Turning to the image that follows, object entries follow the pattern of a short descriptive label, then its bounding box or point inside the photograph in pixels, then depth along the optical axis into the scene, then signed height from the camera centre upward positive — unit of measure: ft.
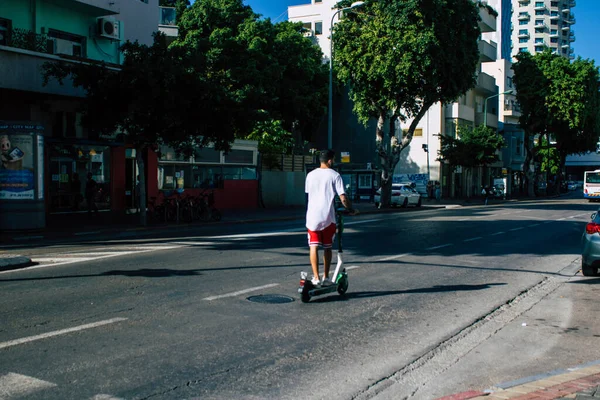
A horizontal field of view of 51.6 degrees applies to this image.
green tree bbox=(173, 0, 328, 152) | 136.56 +29.18
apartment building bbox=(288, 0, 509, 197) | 179.52 +17.39
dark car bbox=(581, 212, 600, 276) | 33.71 -3.73
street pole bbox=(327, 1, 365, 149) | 106.61 +12.59
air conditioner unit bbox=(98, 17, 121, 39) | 80.69 +19.90
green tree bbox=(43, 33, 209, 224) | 64.59 +9.03
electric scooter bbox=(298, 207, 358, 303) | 25.89 -4.49
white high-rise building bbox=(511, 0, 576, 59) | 472.85 +117.54
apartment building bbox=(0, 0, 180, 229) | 58.18 +9.11
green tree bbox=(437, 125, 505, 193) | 160.25 +7.88
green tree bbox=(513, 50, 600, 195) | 192.85 +25.71
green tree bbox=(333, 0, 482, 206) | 105.40 +21.51
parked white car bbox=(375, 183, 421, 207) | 126.52 -3.76
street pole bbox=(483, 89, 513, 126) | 191.40 +19.44
